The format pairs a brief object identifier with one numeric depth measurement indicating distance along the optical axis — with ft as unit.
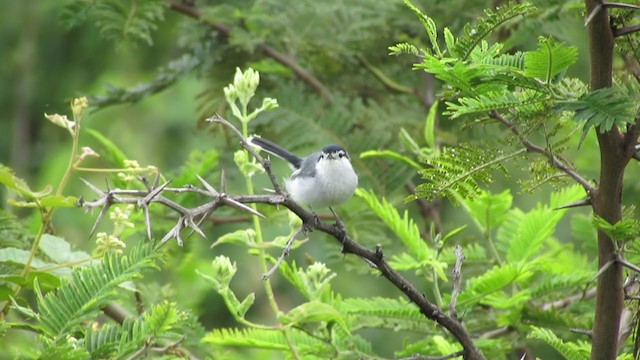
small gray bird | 24.22
